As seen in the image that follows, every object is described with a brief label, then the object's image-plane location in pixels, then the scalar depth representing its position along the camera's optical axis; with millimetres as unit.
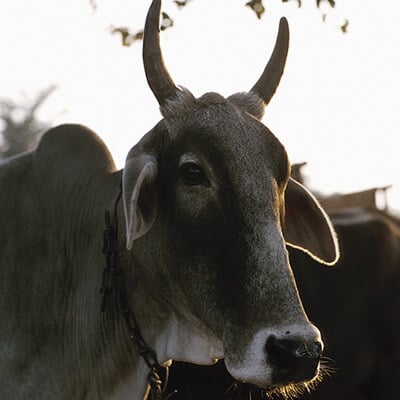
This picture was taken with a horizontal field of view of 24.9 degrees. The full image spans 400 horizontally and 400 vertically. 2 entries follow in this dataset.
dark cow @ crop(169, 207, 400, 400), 5676
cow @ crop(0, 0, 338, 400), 3416
